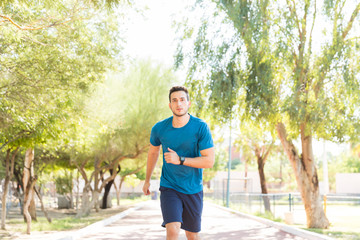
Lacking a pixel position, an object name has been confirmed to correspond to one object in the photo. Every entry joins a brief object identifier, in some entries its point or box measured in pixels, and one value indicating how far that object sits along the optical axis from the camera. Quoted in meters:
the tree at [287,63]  13.32
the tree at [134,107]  20.73
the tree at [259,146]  29.83
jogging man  4.87
